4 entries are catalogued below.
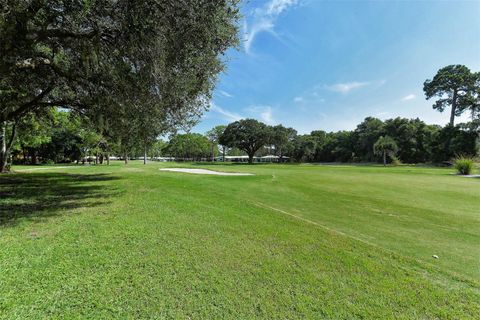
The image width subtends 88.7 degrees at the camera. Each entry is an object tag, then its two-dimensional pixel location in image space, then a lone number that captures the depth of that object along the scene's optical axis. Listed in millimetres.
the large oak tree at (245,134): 64444
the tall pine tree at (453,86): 50875
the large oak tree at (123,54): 5805
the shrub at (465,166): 23236
